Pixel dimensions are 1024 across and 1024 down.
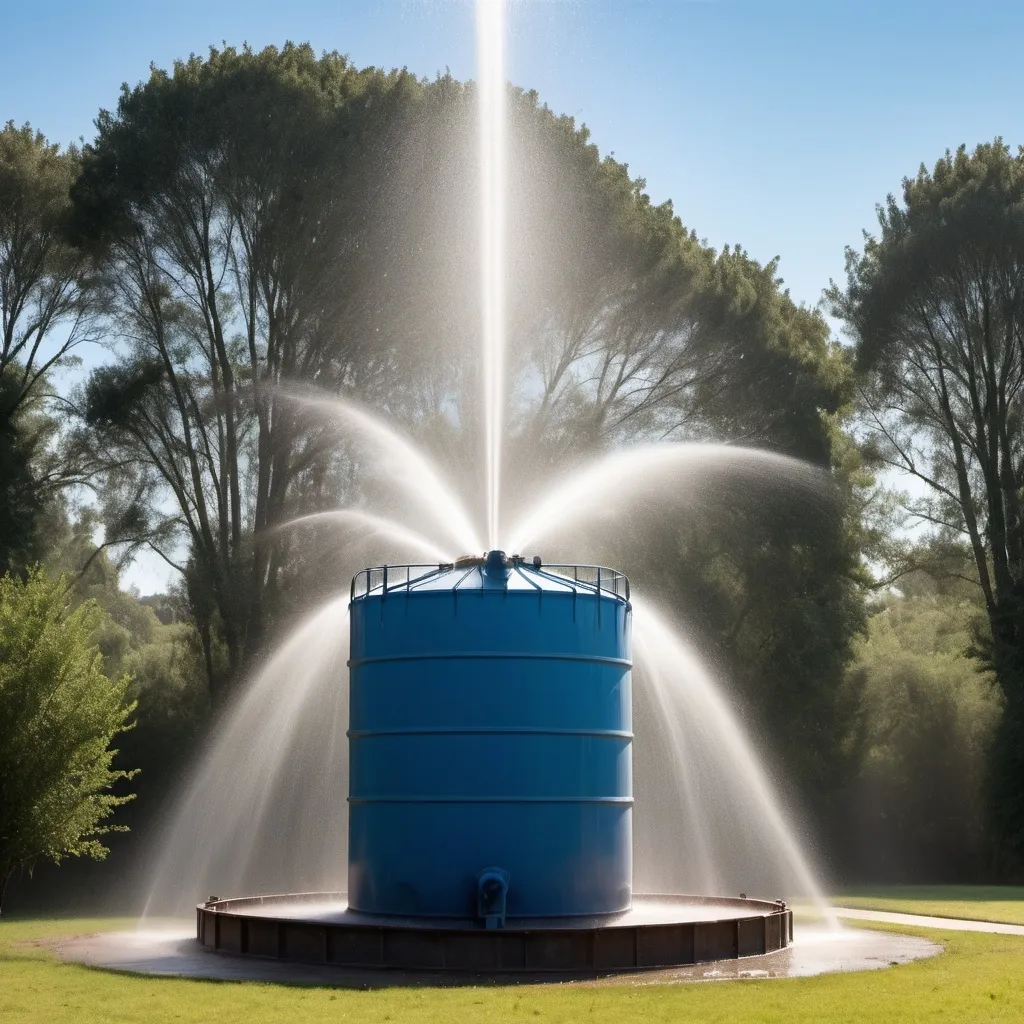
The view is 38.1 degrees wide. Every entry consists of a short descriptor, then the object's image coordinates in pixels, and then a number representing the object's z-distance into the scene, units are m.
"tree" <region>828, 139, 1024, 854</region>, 42.09
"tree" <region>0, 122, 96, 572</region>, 37.56
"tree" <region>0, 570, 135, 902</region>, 23.23
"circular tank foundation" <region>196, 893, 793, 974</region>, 15.65
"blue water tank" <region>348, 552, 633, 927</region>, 17.56
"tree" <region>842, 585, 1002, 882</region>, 43.53
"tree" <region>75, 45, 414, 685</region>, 35.28
